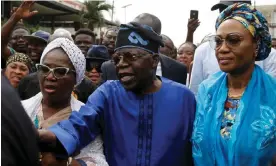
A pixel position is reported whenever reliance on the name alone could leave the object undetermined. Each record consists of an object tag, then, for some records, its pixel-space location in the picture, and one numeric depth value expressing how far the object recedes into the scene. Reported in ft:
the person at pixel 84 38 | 18.93
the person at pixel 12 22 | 12.48
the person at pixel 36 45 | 15.83
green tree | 94.00
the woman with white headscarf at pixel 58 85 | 8.48
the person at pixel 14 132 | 3.49
